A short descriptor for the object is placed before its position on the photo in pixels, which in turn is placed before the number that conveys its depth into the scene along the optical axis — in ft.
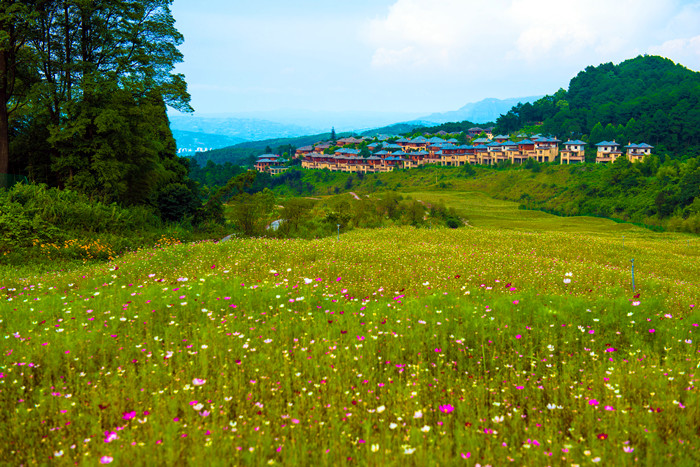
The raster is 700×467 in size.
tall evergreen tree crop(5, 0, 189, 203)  73.87
